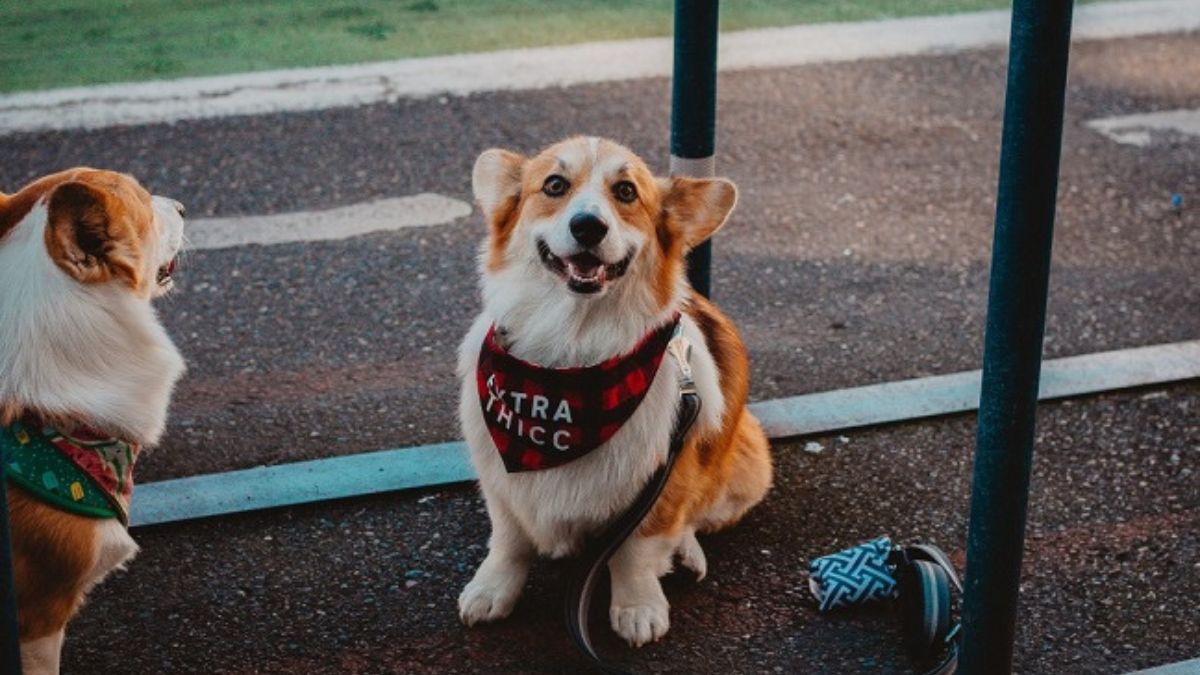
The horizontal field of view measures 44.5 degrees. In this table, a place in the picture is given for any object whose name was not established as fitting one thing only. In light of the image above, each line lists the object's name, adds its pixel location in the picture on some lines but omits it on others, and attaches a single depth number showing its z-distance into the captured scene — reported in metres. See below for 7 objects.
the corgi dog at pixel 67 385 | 2.70
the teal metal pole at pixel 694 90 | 3.59
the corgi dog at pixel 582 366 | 3.03
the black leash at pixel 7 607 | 2.20
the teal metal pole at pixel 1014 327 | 2.30
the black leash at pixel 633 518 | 3.12
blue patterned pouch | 3.21
